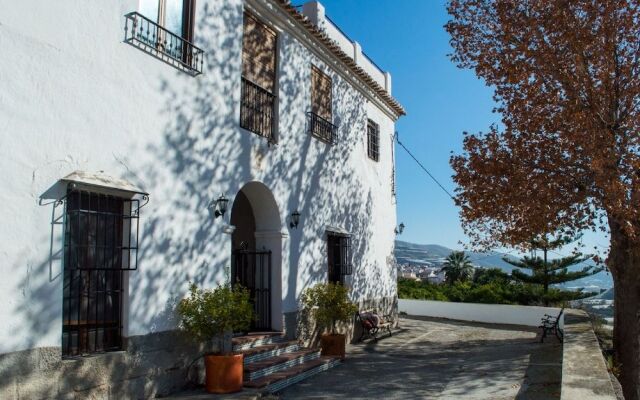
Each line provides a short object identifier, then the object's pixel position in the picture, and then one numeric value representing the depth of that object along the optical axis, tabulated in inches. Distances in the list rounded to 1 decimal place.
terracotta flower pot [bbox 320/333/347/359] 389.4
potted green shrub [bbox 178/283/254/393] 263.1
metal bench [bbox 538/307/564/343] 471.2
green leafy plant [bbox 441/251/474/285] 1999.1
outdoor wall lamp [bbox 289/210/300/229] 384.2
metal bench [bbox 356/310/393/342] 477.7
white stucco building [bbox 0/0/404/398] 201.8
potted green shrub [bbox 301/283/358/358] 386.6
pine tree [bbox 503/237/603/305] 1141.7
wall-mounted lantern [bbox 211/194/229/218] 302.0
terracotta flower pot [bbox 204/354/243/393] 263.0
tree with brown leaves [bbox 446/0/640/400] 344.5
